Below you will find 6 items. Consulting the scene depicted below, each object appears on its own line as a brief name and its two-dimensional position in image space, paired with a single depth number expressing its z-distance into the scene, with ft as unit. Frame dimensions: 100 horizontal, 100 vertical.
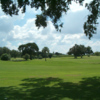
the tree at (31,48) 352.49
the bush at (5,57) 229.04
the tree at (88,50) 488.72
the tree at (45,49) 283.53
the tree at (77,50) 419.33
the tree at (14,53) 491.39
